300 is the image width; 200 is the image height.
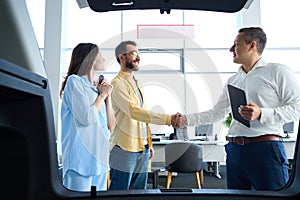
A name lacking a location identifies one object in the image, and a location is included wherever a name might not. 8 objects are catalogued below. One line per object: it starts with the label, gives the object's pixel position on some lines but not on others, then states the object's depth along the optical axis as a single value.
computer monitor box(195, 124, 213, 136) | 4.36
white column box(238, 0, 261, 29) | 4.96
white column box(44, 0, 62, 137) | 4.27
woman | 1.42
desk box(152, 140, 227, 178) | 3.26
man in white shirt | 1.48
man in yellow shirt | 1.82
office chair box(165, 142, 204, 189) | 3.62
